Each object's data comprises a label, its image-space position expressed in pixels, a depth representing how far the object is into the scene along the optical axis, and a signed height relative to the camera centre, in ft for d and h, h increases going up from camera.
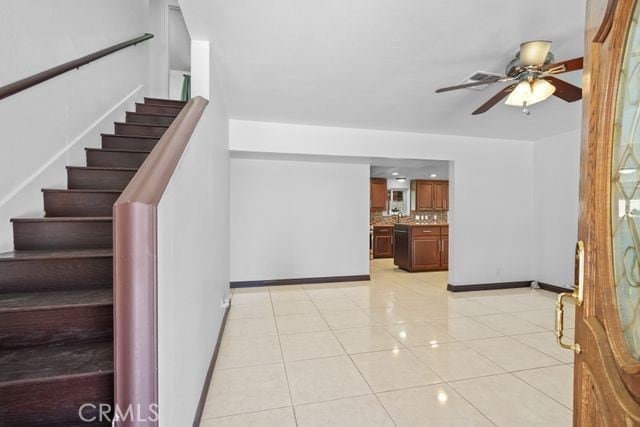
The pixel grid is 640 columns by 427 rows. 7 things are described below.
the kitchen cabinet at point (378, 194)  25.68 +1.60
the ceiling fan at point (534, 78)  6.59 +3.33
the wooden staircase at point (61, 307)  3.39 -1.34
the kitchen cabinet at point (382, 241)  25.49 -2.61
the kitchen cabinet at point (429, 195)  27.66 +1.64
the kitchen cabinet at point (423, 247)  19.92 -2.50
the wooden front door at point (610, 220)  2.21 -0.07
